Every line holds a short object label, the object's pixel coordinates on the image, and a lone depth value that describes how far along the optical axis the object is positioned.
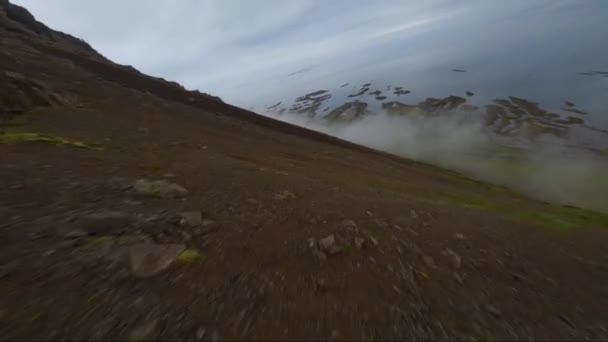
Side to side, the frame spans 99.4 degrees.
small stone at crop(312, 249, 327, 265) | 5.42
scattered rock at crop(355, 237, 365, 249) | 6.38
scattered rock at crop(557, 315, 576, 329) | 4.75
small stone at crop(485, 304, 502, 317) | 4.52
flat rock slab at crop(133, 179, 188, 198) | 7.01
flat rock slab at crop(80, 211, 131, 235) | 4.82
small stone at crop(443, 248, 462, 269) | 6.24
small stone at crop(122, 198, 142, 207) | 6.21
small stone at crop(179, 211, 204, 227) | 5.67
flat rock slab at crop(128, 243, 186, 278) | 3.97
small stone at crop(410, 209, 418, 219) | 10.31
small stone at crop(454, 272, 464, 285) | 5.48
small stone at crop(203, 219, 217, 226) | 5.96
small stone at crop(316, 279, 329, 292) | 4.48
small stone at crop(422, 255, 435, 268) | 6.07
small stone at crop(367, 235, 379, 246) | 6.69
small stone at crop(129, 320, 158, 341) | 2.89
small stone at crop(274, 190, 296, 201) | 9.29
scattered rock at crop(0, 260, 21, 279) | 3.60
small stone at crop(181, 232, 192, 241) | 5.16
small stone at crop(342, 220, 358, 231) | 7.35
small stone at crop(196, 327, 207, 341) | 3.03
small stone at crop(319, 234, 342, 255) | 5.85
